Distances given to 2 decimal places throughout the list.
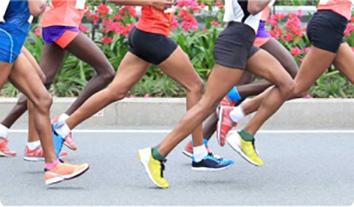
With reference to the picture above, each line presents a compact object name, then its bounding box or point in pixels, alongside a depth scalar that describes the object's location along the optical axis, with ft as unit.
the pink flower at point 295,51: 39.24
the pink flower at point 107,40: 39.78
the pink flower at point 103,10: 39.93
